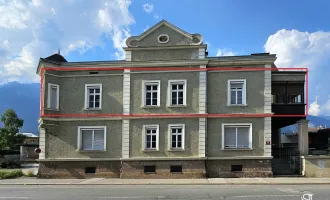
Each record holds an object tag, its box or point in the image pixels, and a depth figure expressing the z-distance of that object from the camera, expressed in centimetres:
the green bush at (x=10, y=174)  2453
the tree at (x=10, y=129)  5490
